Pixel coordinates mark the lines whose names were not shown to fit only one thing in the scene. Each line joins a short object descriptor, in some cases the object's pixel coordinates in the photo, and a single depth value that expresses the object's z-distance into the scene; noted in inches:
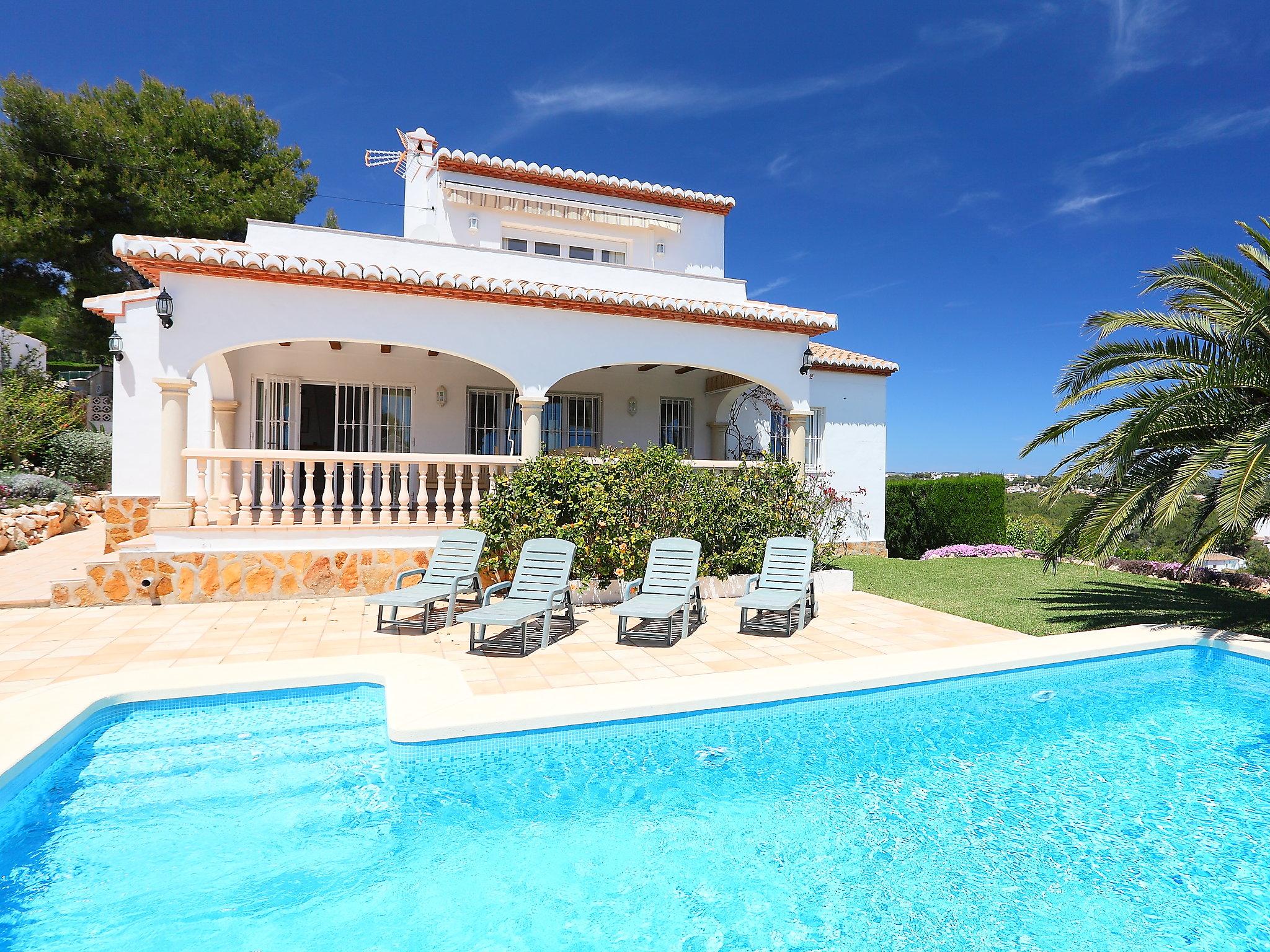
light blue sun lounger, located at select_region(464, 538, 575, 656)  314.2
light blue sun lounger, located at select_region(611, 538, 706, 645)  350.6
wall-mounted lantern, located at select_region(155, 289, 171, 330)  387.5
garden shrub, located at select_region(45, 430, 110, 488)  699.4
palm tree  330.6
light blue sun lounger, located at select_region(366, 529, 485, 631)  346.3
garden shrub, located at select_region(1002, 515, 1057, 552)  794.2
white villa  403.5
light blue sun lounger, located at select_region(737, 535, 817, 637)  369.7
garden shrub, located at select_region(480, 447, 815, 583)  422.0
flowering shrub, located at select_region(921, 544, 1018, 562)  757.3
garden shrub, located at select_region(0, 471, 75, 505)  601.3
